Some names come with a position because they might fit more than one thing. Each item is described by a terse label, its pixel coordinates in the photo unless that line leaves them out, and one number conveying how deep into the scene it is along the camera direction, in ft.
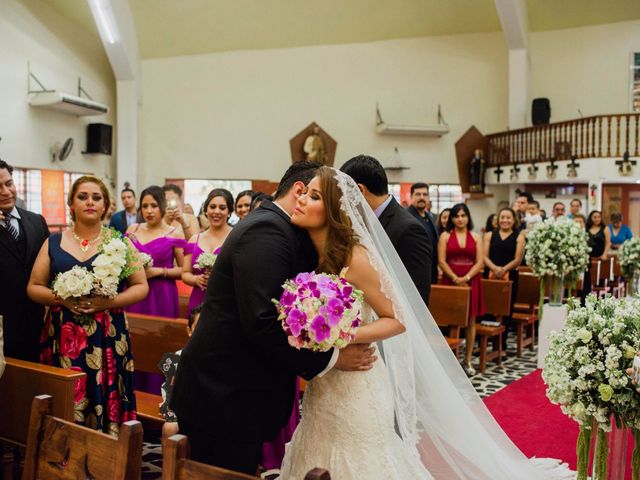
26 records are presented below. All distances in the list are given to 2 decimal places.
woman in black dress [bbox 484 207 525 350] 25.09
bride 7.92
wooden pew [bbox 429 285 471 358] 19.79
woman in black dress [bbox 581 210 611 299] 32.91
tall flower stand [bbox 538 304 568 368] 21.38
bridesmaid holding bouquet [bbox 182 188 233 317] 16.01
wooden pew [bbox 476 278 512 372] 22.26
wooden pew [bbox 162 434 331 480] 5.47
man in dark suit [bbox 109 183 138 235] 25.57
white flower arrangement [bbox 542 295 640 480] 7.87
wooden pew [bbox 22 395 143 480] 5.81
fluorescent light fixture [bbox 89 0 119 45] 42.70
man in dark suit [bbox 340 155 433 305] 11.89
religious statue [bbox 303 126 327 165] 51.80
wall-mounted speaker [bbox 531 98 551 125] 49.83
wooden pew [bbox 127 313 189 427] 13.32
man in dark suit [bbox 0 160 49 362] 11.66
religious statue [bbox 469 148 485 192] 50.72
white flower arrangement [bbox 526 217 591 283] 20.93
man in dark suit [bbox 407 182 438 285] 20.64
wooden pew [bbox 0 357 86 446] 10.01
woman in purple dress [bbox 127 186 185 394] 16.99
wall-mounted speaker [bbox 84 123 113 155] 46.96
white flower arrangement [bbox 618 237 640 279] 27.14
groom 7.22
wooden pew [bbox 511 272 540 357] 24.59
